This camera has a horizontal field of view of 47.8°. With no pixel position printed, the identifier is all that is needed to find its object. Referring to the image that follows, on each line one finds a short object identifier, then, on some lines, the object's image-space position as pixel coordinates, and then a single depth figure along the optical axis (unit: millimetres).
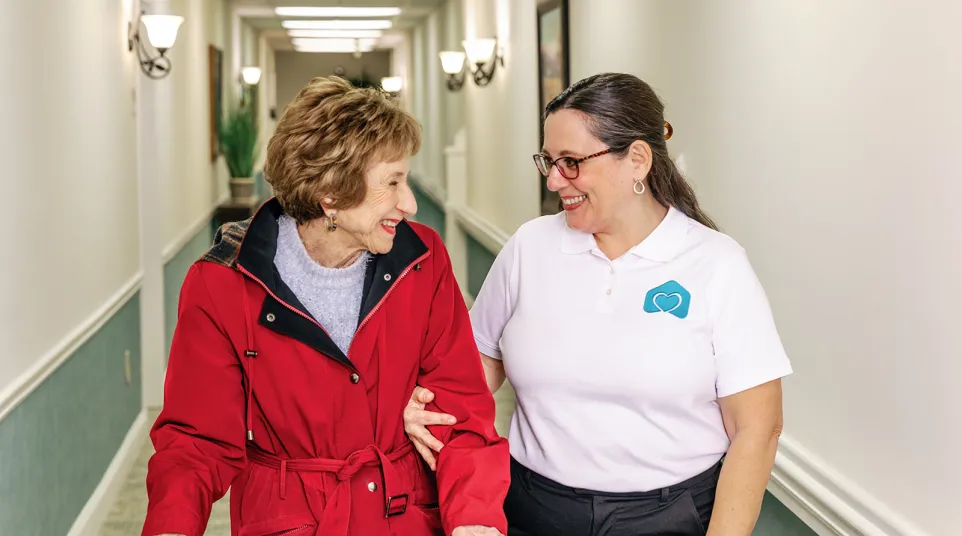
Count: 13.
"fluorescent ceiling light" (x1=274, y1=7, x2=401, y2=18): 13359
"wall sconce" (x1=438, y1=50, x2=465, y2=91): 9586
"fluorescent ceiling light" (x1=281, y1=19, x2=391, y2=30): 15031
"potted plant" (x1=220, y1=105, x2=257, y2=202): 9695
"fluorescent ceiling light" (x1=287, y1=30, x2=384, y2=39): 16719
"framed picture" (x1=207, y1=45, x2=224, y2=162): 9609
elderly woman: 1795
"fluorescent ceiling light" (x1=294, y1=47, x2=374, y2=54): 21094
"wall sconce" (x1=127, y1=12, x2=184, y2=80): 5547
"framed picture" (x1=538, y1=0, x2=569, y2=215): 5589
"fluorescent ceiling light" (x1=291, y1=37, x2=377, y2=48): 19078
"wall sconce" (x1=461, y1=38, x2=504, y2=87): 8008
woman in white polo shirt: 2035
